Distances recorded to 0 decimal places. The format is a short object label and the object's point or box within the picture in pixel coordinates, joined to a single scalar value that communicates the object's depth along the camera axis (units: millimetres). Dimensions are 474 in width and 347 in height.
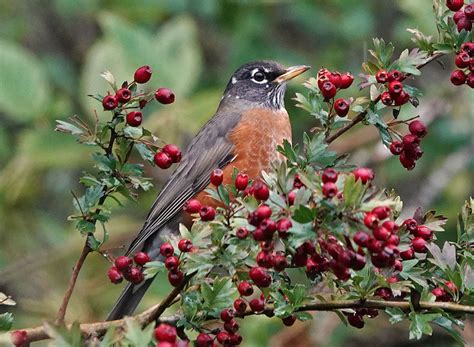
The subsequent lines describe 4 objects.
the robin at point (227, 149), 6582
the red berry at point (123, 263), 4207
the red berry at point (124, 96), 4098
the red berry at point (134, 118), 4082
